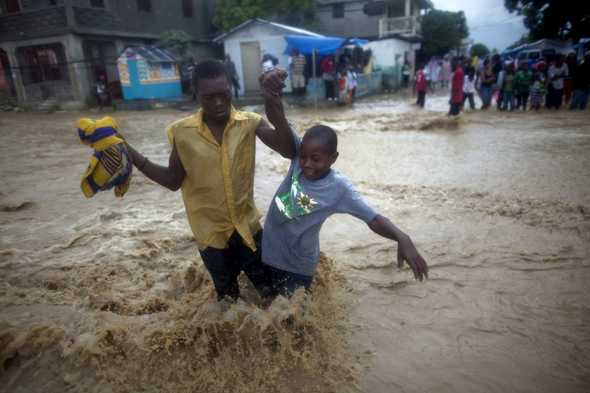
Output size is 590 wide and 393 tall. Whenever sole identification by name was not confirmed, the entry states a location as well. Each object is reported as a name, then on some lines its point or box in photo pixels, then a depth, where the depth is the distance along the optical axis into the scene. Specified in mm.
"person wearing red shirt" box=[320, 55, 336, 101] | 16312
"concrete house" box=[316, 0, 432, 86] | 25375
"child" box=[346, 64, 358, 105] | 16406
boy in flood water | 1977
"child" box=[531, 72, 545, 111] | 11734
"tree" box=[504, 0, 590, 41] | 22945
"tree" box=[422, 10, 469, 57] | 30297
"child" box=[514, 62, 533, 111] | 11828
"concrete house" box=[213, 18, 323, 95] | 18328
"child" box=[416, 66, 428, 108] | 14465
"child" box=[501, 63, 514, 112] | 12148
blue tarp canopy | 15352
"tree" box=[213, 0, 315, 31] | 21828
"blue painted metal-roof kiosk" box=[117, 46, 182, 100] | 16828
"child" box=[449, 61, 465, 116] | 11289
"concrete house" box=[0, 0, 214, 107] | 16969
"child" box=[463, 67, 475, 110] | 12625
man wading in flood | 2079
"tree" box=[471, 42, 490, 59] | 40953
